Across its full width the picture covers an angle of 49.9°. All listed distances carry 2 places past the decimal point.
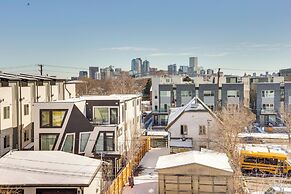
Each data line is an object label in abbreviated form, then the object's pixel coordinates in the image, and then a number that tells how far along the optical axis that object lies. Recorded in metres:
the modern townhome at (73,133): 19.94
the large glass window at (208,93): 41.22
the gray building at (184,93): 41.69
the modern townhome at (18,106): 19.56
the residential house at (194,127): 24.02
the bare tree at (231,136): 17.32
